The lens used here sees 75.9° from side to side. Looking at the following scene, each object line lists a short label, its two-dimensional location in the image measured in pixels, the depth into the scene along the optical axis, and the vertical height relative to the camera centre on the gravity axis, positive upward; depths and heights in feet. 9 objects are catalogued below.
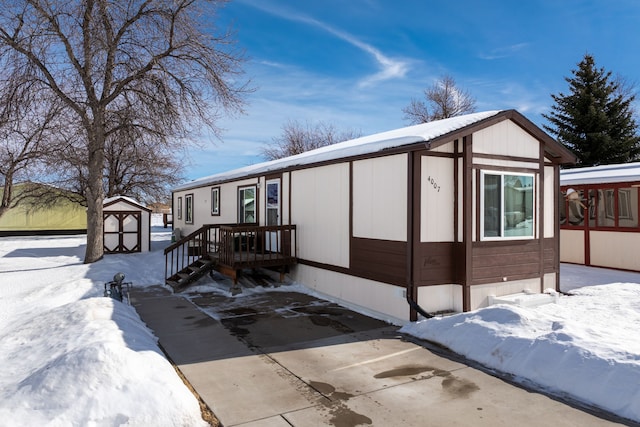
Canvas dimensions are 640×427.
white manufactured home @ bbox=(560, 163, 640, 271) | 34.86 -0.10
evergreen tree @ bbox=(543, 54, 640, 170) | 79.51 +18.95
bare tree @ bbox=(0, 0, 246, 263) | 39.99 +15.73
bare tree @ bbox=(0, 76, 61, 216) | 39.91 +10.02
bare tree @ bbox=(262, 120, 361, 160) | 116.26 +23.44
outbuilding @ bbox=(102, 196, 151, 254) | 52.65 -1.03
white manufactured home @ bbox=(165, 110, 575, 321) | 21.18 -0.04
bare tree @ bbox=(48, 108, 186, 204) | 80.18 +8.78
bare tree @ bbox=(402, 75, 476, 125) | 102.22 +29.10
